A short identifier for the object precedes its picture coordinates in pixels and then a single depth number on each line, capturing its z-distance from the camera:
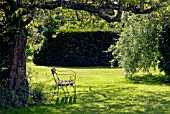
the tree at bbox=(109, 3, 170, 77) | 15.52
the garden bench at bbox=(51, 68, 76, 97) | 10.24
